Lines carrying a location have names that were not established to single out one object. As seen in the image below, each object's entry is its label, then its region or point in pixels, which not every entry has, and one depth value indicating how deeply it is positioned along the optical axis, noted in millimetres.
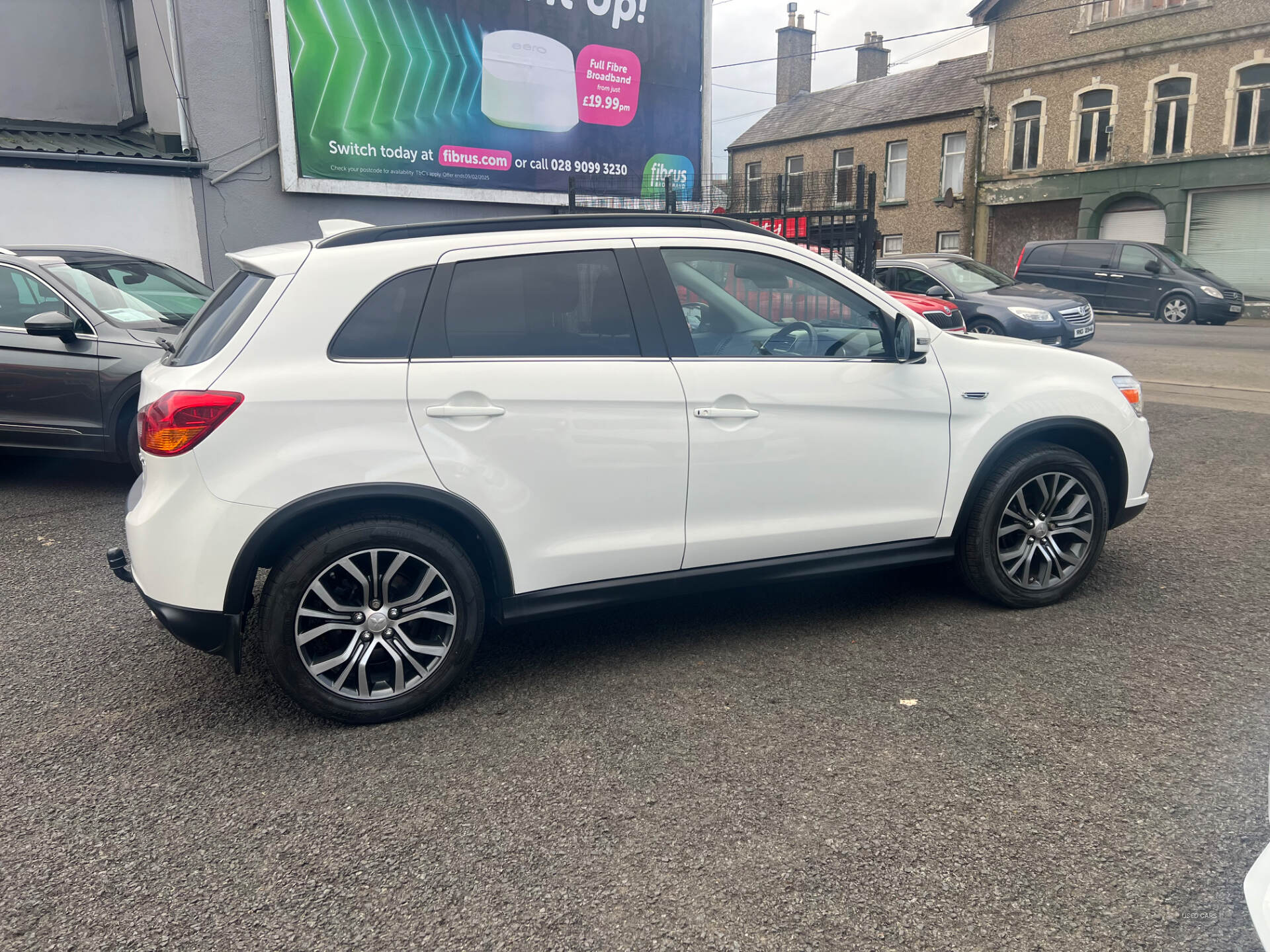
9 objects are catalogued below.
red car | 12297
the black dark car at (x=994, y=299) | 13898
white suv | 3350
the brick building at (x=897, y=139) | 34250
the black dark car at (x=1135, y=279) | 21125
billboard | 12297
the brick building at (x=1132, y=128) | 26875
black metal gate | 10820
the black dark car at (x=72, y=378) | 6688
